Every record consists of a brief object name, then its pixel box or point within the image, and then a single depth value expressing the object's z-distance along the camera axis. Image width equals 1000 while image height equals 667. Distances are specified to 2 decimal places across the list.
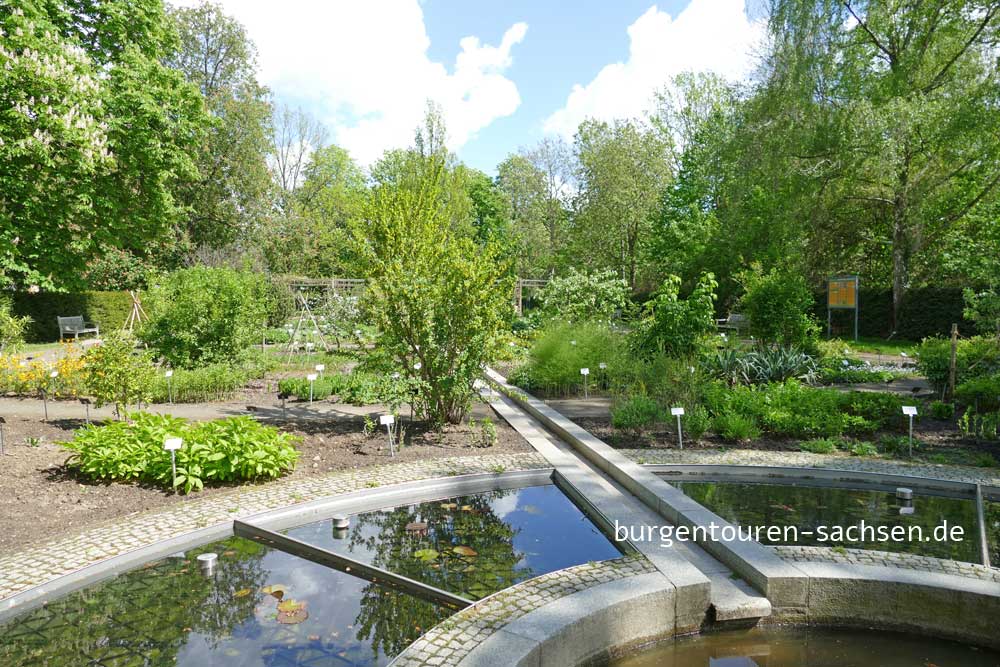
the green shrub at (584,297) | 15.22
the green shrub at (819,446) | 6.83
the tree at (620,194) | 24.28
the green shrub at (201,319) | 11.16
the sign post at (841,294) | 18.98
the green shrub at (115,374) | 7.07
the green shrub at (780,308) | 11.99
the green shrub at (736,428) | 7.17
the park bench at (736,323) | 14.98
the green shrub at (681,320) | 10.77
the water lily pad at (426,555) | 4.13
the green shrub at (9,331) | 12.43
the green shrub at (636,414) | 7.62
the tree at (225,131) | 23.11
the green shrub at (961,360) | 8.67
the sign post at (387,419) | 6.25
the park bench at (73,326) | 19.55
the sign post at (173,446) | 5.07
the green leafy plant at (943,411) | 8.16
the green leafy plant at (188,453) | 5.48
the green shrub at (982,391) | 7.68
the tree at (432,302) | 7.42
